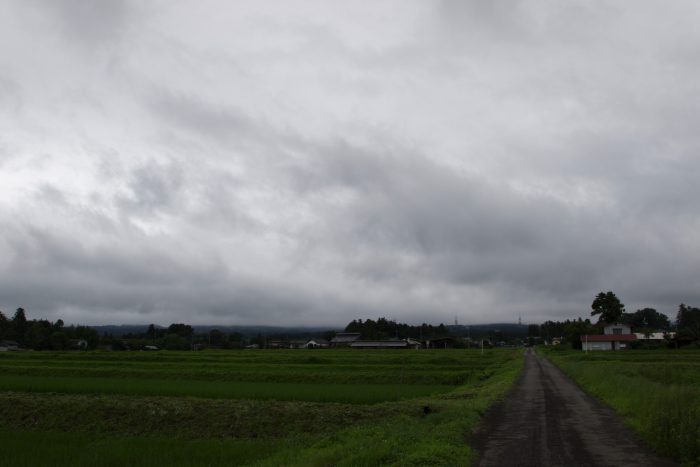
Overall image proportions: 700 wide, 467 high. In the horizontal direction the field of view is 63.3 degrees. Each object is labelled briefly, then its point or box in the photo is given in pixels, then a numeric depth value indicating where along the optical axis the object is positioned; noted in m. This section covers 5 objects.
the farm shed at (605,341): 105.88
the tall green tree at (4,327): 153.25
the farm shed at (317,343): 156.15
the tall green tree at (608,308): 135.50
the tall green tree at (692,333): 96.94
